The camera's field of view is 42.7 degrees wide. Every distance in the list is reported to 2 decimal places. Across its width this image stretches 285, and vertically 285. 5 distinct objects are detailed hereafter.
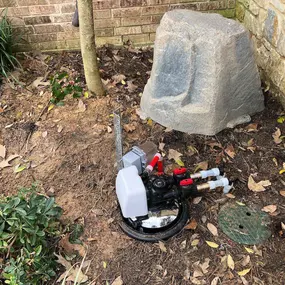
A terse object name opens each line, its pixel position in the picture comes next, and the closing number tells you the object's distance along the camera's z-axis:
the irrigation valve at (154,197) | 2.46
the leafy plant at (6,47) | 3.97
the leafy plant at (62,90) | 3.67
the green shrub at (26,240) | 2.24
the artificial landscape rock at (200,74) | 2.98
